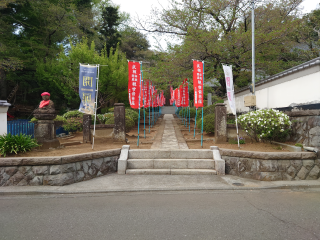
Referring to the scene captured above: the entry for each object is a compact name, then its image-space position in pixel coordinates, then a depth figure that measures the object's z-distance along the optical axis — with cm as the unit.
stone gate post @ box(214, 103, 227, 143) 921
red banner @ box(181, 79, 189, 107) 1593
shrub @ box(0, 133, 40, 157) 625
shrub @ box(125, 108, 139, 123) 1533
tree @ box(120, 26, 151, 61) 3262
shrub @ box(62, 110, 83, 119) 1341
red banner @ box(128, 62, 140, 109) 942
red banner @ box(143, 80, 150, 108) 1522
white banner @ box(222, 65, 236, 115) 849
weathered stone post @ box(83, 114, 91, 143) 971
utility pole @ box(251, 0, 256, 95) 980
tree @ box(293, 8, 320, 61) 1451
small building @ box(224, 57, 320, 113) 681
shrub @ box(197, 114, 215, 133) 1082
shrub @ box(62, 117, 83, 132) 1238
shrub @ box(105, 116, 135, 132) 1264
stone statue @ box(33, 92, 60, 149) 745
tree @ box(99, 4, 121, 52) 2569
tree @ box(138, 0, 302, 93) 1158
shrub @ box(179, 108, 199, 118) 2229
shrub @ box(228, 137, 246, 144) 886
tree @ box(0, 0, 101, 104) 1900
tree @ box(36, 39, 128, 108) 1591
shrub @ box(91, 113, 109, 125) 1341
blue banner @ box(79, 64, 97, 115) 832
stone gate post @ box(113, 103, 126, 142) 926
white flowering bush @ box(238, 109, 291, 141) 735
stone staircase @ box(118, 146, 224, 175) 680
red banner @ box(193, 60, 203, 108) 940
